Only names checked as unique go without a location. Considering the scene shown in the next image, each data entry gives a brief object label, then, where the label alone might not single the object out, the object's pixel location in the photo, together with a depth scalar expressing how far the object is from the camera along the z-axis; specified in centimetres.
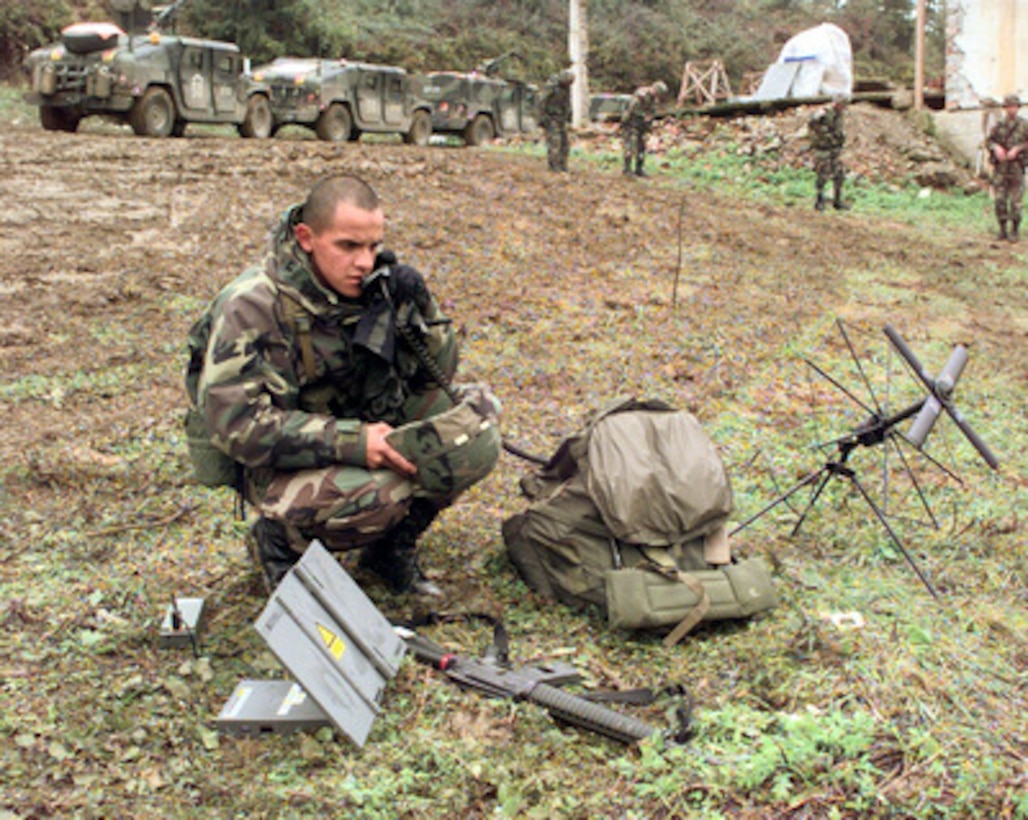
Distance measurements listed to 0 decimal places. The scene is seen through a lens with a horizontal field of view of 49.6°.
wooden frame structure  2567
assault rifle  274
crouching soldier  307
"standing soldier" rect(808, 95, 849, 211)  1430
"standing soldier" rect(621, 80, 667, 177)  1477
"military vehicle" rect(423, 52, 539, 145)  1855
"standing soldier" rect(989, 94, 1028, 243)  1307
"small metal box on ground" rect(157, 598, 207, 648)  310
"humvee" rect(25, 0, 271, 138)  1263
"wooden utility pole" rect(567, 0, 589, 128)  2133
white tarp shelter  2083
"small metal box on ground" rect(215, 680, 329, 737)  267
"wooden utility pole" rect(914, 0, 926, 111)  1923
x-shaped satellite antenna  329
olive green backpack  321
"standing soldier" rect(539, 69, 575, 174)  1369
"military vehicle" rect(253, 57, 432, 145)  1543
